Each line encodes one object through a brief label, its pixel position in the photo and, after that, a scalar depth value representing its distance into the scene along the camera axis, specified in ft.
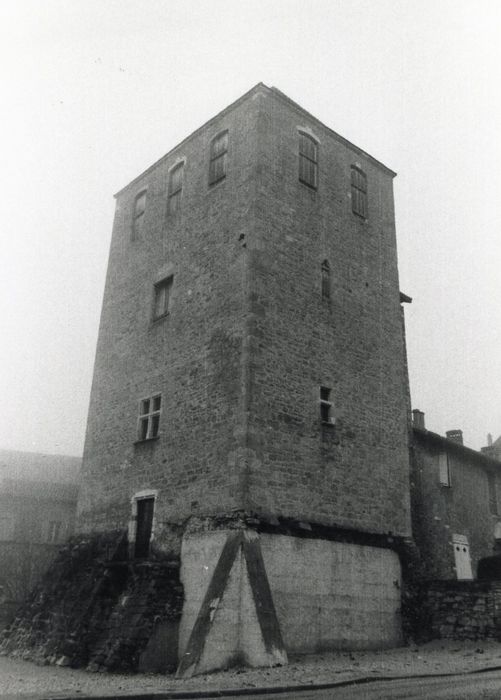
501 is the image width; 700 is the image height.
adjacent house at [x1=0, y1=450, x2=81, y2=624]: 124.06
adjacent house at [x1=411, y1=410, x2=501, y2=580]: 71.87
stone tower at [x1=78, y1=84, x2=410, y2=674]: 47.98
